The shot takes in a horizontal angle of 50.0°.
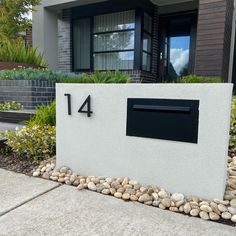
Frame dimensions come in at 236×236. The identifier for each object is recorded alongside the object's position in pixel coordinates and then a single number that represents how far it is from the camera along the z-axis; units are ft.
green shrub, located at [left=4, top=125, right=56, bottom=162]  10.27
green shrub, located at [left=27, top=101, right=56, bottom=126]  11.43
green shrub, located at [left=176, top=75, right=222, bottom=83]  15.56
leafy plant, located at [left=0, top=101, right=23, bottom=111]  16.15
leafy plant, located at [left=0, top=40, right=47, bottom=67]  20.81
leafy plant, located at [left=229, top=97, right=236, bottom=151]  10.97
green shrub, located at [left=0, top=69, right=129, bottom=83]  16.18
